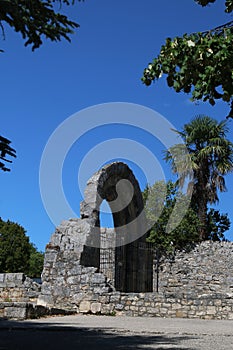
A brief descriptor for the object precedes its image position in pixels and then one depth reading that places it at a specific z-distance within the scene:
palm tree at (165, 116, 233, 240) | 25.45
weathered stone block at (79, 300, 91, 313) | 12.59
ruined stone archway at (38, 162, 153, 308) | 13.18
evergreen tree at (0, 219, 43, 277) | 35.97
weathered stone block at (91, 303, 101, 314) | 12.44
